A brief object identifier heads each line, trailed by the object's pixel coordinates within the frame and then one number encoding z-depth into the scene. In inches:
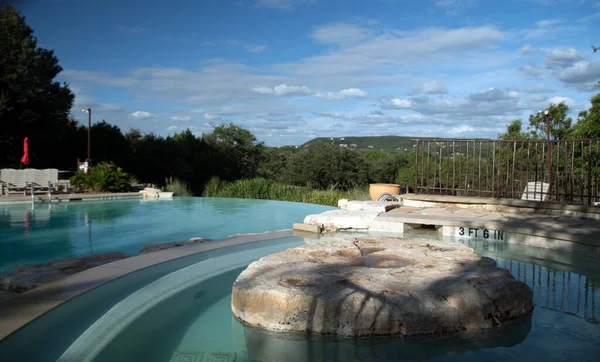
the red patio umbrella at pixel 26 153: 578.6
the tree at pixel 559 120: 634.7
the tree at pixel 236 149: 883.2
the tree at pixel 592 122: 426.6
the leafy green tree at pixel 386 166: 949.5
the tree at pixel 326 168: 863.7
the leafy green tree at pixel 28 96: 652.7
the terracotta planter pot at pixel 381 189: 408.8
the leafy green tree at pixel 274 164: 943.0
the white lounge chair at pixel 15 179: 552.7
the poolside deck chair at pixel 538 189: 335.4
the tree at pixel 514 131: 674.2
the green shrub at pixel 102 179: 600.1
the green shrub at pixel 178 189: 641.0
